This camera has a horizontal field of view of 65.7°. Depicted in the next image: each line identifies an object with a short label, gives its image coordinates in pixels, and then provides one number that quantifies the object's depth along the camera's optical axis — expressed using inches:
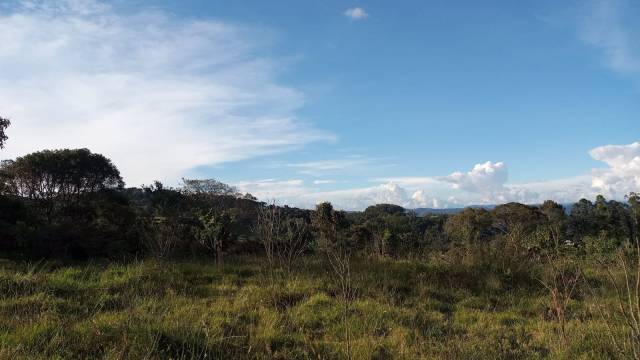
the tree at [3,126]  599.5
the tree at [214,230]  468.1
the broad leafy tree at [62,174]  1143.6
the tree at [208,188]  1845.1
